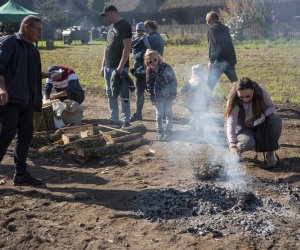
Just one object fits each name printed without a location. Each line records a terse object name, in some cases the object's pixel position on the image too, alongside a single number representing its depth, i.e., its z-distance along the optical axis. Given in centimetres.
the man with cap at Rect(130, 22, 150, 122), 788
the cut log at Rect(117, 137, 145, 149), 655
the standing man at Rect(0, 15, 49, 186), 467
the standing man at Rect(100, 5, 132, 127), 712
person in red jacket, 809
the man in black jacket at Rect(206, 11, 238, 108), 812
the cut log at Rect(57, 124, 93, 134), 699
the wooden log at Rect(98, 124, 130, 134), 695
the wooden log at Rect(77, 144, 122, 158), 607
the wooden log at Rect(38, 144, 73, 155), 630
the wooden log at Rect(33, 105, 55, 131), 735
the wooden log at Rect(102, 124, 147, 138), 676
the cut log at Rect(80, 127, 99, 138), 661
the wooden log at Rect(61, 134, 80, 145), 646
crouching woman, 522
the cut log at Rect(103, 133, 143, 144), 650
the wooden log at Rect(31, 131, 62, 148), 680
